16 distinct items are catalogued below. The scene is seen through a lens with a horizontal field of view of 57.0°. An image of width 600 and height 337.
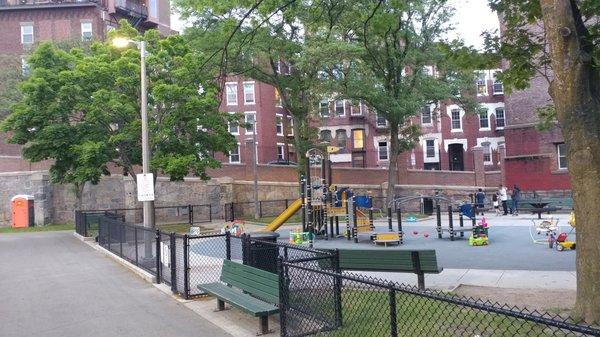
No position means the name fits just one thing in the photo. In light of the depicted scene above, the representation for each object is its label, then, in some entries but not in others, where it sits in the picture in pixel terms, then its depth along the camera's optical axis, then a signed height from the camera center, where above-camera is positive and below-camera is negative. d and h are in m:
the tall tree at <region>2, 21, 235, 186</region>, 23.06 +3.26
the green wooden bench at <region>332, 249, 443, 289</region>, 9.88 -1.56
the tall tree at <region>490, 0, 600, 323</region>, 6.91 +0.48
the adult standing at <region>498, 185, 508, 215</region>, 31.34 -1.69
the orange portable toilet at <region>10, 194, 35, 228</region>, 33.31 -1.19
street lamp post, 16.26 +1.74
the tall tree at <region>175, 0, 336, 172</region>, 27.62 +6.90
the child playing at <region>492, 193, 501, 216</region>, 31.97 -2.04
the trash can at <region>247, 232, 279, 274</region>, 9.43 -1.30
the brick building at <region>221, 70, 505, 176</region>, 53.25 +4.55
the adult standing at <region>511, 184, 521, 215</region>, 31.12 -1.81
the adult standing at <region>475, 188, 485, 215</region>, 32.88 -1.55
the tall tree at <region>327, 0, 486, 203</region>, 31.34 +6.15
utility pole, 34.07 -0.45
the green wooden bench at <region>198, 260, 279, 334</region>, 7.55 -1.65
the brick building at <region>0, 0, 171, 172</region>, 44.38 +13.73
